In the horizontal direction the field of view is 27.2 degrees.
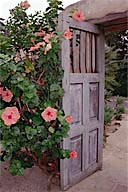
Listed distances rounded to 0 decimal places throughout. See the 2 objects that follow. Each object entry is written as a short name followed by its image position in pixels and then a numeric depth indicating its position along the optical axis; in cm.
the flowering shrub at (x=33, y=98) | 216
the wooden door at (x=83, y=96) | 250
